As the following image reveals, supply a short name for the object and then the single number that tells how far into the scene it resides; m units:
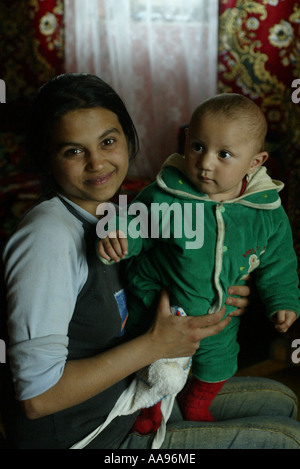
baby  1.03
